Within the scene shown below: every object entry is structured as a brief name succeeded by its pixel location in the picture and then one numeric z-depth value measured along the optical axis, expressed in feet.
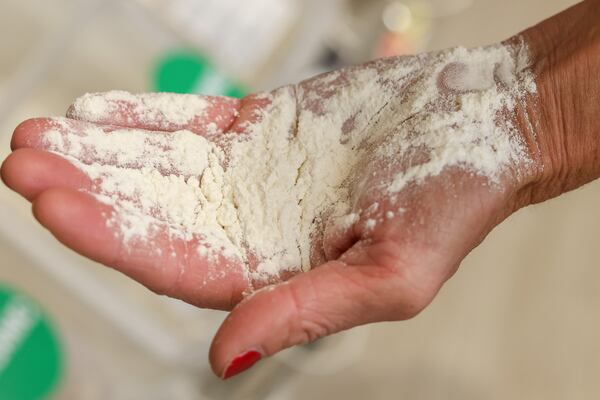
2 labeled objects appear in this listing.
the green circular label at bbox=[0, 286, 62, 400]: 1.37
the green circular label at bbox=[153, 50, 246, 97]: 1.70
